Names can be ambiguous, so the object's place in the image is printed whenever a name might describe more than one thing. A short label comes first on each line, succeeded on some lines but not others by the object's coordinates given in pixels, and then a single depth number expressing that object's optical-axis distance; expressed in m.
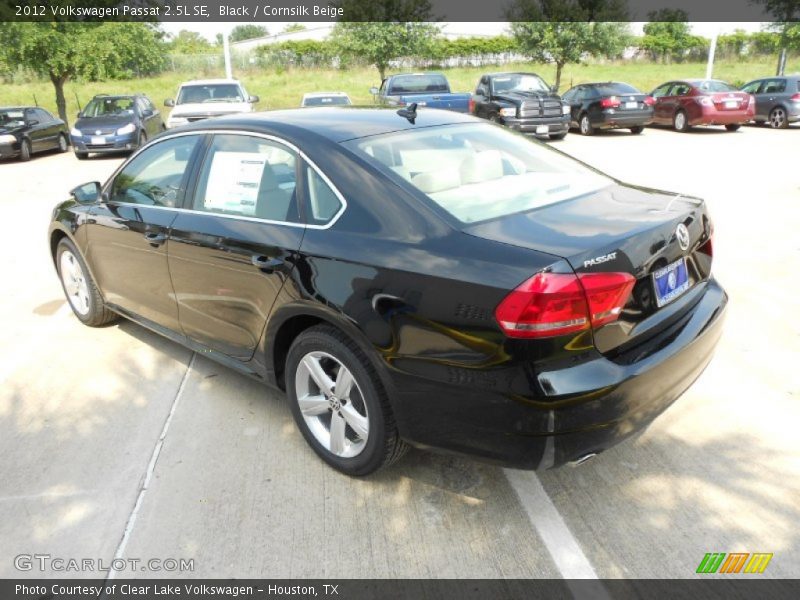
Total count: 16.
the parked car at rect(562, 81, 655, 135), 18.47
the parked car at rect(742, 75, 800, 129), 18.95
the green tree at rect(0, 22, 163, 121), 20.12
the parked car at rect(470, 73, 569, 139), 16.25
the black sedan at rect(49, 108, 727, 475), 2.38
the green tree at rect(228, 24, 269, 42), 115.11
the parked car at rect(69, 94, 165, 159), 16.34
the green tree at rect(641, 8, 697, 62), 51.81
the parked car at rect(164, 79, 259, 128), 15.23
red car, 18.28
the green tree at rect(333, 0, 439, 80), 30.66
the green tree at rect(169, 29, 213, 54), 74.75
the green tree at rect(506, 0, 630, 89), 28.28
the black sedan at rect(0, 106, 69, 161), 16.58
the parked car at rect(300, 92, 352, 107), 18.42
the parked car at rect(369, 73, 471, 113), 17.89
